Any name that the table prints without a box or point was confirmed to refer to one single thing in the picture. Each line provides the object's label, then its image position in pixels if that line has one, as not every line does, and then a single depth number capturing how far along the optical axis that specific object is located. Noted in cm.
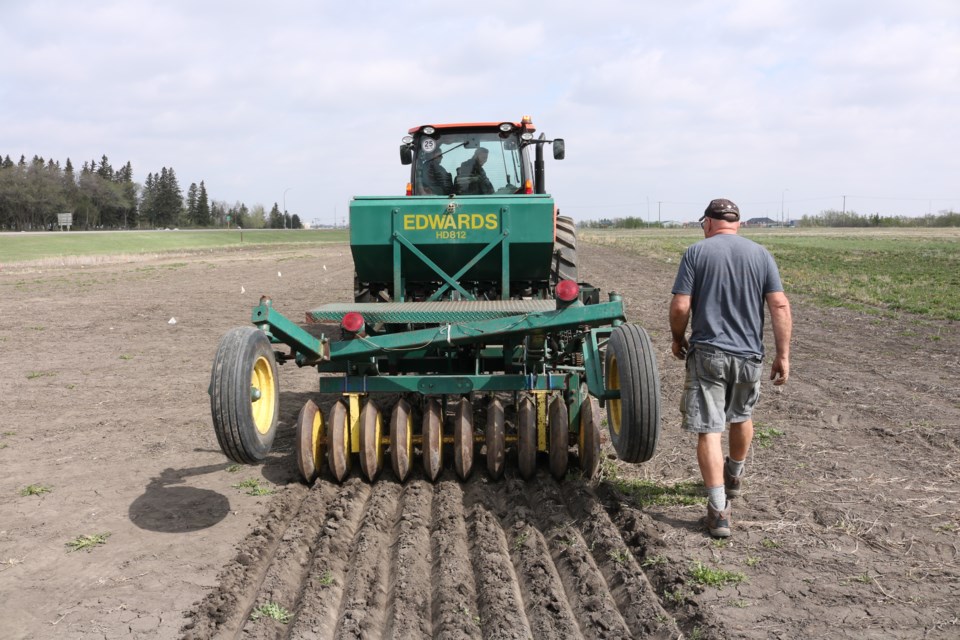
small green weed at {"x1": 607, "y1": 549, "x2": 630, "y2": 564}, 399
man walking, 432
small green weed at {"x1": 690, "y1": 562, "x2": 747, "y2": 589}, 375
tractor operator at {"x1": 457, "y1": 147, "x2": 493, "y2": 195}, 822
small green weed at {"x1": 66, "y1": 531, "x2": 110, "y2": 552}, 440
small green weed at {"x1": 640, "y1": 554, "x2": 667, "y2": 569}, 395
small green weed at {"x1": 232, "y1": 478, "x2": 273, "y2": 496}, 527
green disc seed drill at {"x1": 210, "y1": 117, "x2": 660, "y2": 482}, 452
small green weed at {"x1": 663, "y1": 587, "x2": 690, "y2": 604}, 354
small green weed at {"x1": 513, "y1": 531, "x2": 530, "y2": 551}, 427
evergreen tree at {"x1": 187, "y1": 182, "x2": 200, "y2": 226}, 11381
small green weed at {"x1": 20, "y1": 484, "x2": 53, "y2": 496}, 531
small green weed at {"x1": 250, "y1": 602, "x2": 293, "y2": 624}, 345
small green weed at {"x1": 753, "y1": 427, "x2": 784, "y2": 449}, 613
